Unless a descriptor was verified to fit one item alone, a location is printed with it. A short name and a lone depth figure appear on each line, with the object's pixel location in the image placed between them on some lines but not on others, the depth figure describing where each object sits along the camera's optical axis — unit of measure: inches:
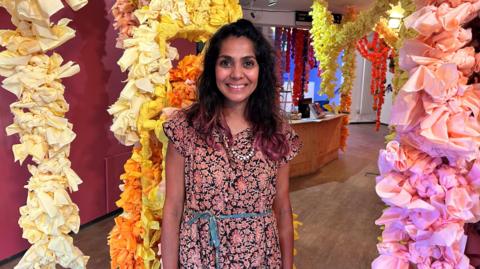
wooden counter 236.7
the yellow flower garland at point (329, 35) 207.8
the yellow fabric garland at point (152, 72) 71.8
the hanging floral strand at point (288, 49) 333.1
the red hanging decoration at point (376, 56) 325.4
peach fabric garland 32.9
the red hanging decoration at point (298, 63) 322.3
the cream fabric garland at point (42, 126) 60.2
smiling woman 55.6
